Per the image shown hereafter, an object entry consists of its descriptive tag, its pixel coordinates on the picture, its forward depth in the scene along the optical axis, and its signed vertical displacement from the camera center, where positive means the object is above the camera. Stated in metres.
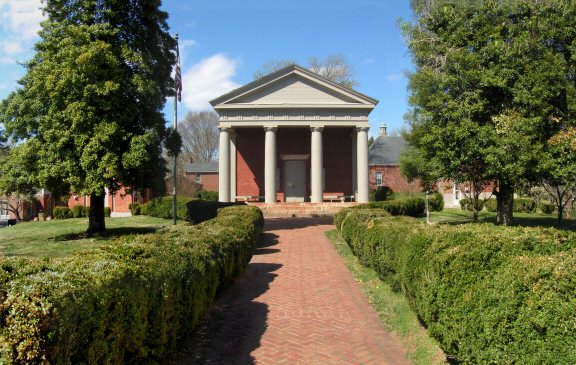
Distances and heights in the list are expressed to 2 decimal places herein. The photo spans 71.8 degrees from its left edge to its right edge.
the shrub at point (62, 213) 31.48 -1.38
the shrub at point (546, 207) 31.86 -1.14
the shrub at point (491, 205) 33.32 -0.96
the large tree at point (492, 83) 14.32 +4.23
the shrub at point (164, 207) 24.64 -0.86
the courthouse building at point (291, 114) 26.56 +5.48
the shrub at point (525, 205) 32.19 -0.93
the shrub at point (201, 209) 19.84 -0.75
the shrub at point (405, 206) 21.56 -0.72
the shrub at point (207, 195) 45.06 -0.01
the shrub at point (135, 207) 31.14 -0.93
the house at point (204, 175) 57.03 +2.89
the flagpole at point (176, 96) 20.03 +5.03
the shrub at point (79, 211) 31.42 -1.24
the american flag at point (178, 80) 20.22 +5.90
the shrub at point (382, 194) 33.61 +0.01
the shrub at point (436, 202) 33.66 -0.69
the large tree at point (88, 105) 14.58 +3.47
